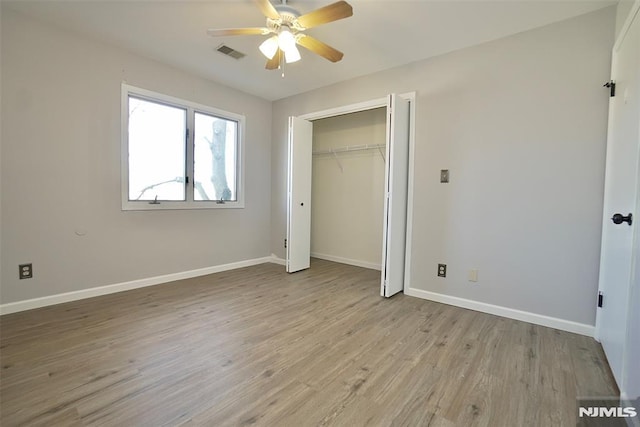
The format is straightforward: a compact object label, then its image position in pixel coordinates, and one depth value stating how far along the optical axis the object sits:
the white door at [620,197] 1.62
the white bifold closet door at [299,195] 3.98
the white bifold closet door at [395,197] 3.02
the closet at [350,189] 3.09
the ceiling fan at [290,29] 1.96
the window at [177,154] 3.24
